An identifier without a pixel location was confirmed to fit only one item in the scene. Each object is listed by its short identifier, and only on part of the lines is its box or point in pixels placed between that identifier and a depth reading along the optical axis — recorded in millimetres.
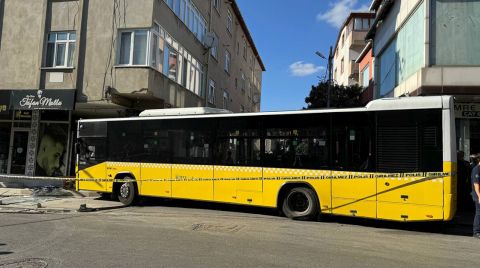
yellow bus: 9594
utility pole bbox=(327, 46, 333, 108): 24094
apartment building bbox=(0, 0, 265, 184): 17656
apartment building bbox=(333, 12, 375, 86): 40906
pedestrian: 9336
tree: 31056
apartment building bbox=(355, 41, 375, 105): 25898
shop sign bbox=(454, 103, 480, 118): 14516
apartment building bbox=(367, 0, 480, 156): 13875
